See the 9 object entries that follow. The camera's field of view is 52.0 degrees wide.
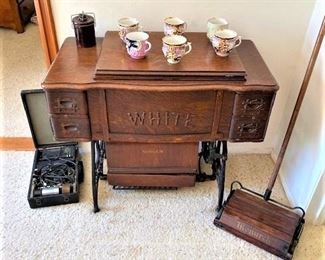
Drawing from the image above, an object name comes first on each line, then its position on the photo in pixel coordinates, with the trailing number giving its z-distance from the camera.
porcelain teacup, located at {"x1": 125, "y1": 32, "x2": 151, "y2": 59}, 1.23
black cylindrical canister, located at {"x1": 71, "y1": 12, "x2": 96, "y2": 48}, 1.36
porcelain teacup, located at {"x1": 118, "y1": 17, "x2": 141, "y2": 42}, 1.34
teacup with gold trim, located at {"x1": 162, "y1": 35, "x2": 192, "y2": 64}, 1.22
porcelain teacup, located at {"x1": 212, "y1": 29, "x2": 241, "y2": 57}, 1.27
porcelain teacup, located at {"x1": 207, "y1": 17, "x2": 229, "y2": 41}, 1.38
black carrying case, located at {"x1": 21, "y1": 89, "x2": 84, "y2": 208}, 1.62
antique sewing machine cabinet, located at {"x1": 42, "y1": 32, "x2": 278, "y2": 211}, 1.21
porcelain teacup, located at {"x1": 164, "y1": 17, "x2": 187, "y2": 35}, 1.36
